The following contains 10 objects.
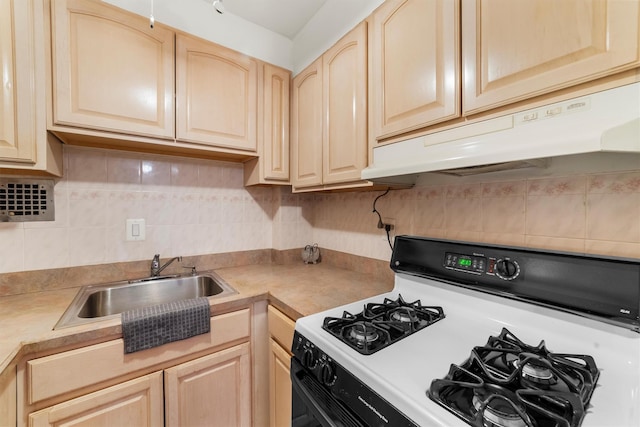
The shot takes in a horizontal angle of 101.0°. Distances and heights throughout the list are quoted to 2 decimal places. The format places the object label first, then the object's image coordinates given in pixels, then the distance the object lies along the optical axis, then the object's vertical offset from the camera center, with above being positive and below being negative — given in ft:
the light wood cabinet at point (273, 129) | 5.35 +1.71
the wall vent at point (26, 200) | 3.96 +0.20
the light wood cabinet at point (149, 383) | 2.85 -2.15
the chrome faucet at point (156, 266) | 4.96 -1.03
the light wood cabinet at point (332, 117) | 4.01 +1.63
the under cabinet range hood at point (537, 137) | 1.70 +0.61
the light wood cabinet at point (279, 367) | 3.70 -2.31
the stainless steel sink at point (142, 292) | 4.18 -1.42
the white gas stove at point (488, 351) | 1.73 -1.25
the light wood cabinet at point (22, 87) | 3.27 +1.61
